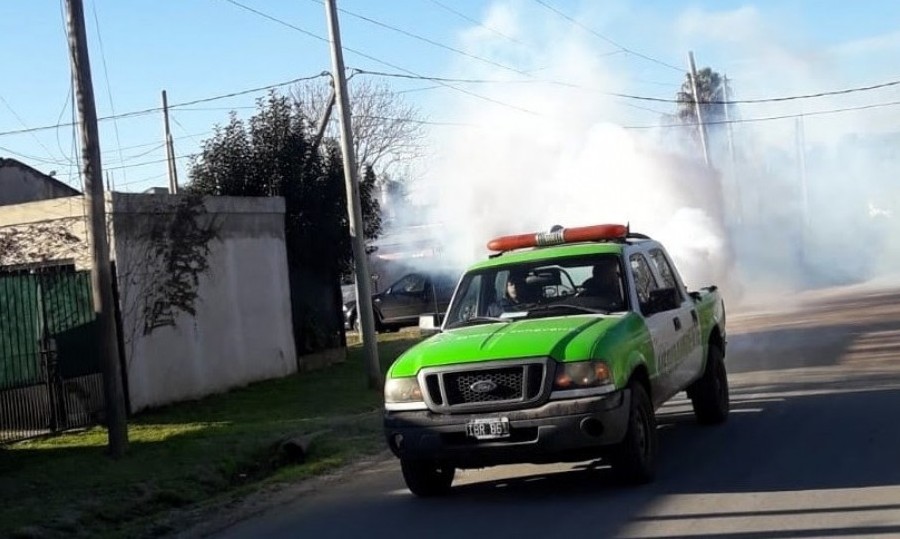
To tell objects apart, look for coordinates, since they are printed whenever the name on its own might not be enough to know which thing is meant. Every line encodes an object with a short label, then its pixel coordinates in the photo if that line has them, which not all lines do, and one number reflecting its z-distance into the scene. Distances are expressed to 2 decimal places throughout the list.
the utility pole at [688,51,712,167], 43.21
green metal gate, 14.35
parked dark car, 31.52
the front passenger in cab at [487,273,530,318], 9.80
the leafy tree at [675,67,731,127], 57.87
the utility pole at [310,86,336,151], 22.72
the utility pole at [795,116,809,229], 59.24
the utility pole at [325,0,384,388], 17.50
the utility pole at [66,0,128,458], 11.88
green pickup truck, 8.13
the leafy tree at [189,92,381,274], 21.94
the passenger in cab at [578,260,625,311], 9.52
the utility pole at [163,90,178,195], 40.28
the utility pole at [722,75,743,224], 49.53
